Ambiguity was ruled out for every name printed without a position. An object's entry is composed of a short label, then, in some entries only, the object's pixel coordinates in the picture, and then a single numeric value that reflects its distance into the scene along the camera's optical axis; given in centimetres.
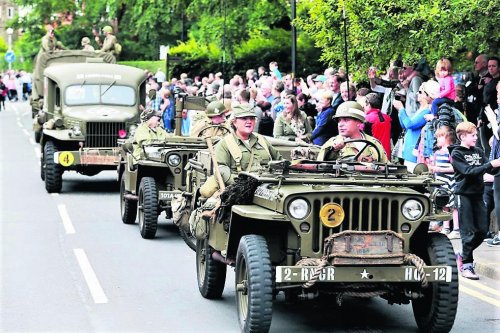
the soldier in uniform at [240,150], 1062
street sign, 8459
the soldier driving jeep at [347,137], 1055
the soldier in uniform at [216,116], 1392
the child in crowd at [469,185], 1207
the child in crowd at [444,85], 1567
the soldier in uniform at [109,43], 2866
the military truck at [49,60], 2844
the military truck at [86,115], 2103
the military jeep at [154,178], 1533
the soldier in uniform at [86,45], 3057
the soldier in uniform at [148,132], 1647
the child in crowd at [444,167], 1417
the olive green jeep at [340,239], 884
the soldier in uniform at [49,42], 3097
